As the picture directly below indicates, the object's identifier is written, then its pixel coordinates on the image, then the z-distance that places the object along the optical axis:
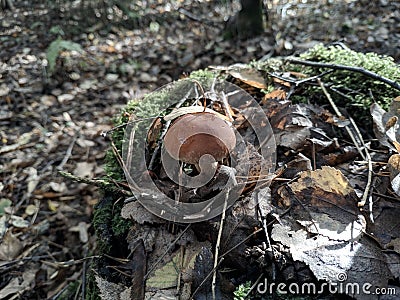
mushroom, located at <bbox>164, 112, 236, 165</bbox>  0.24
